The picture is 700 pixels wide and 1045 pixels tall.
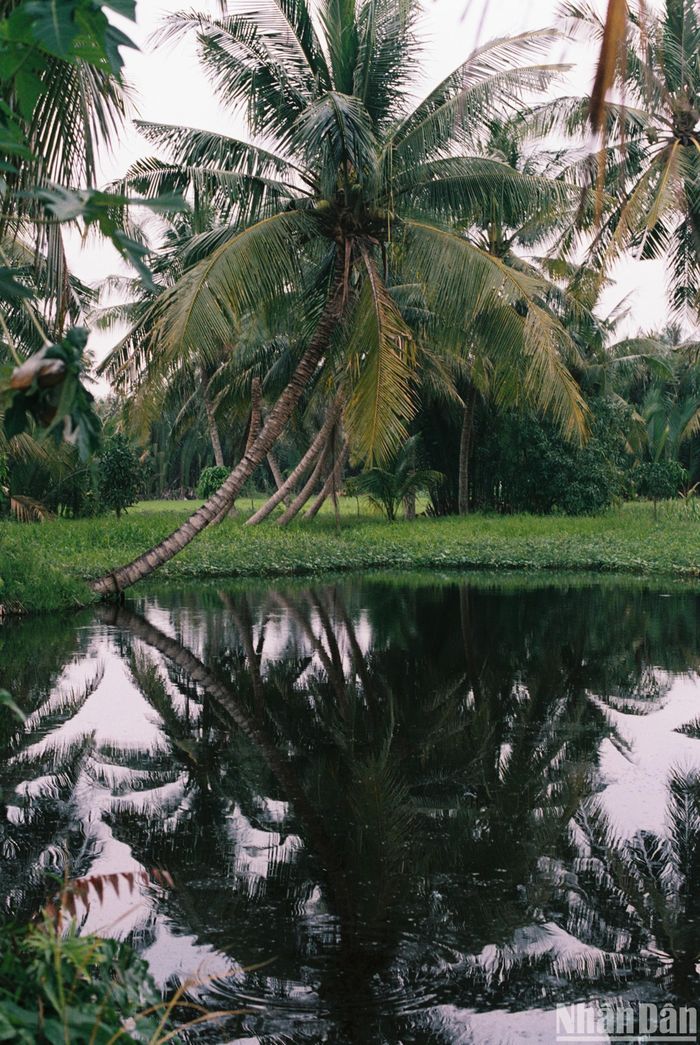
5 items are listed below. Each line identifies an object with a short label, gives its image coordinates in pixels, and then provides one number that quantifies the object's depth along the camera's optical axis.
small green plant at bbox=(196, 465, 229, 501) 29.27
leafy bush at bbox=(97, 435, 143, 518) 25.27
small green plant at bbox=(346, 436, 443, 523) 25.73
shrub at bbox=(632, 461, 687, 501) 30.83
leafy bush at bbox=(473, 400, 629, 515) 26.41
